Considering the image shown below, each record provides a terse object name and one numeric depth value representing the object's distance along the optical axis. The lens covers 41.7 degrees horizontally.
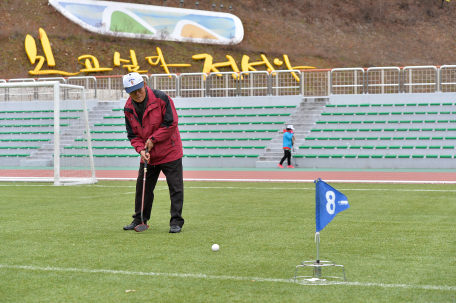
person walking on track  22.31
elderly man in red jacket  7.36
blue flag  4.90
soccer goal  15.95
